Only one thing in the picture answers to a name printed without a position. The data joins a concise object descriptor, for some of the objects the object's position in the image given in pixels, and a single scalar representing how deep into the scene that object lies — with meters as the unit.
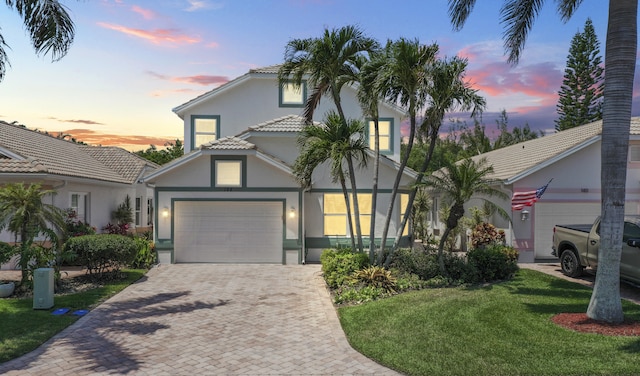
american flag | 16.24
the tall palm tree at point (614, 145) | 8.27
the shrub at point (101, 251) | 12.42
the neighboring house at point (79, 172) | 15.01
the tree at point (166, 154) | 41.94
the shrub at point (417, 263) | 12.46
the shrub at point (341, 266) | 12.21
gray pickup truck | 10.67
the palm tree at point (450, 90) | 11.59
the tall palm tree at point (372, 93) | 12.26
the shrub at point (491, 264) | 12.88
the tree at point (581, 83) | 36.03
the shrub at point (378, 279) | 11.54
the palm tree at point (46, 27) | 11.69
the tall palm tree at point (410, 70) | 11.53
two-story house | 16.59
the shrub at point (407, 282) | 11.73
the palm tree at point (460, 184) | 11.63
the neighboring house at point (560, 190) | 16.67
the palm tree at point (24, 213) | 11.11
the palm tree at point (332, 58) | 12.71
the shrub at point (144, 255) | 15.53
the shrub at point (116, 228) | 19.30
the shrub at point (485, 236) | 16.52
